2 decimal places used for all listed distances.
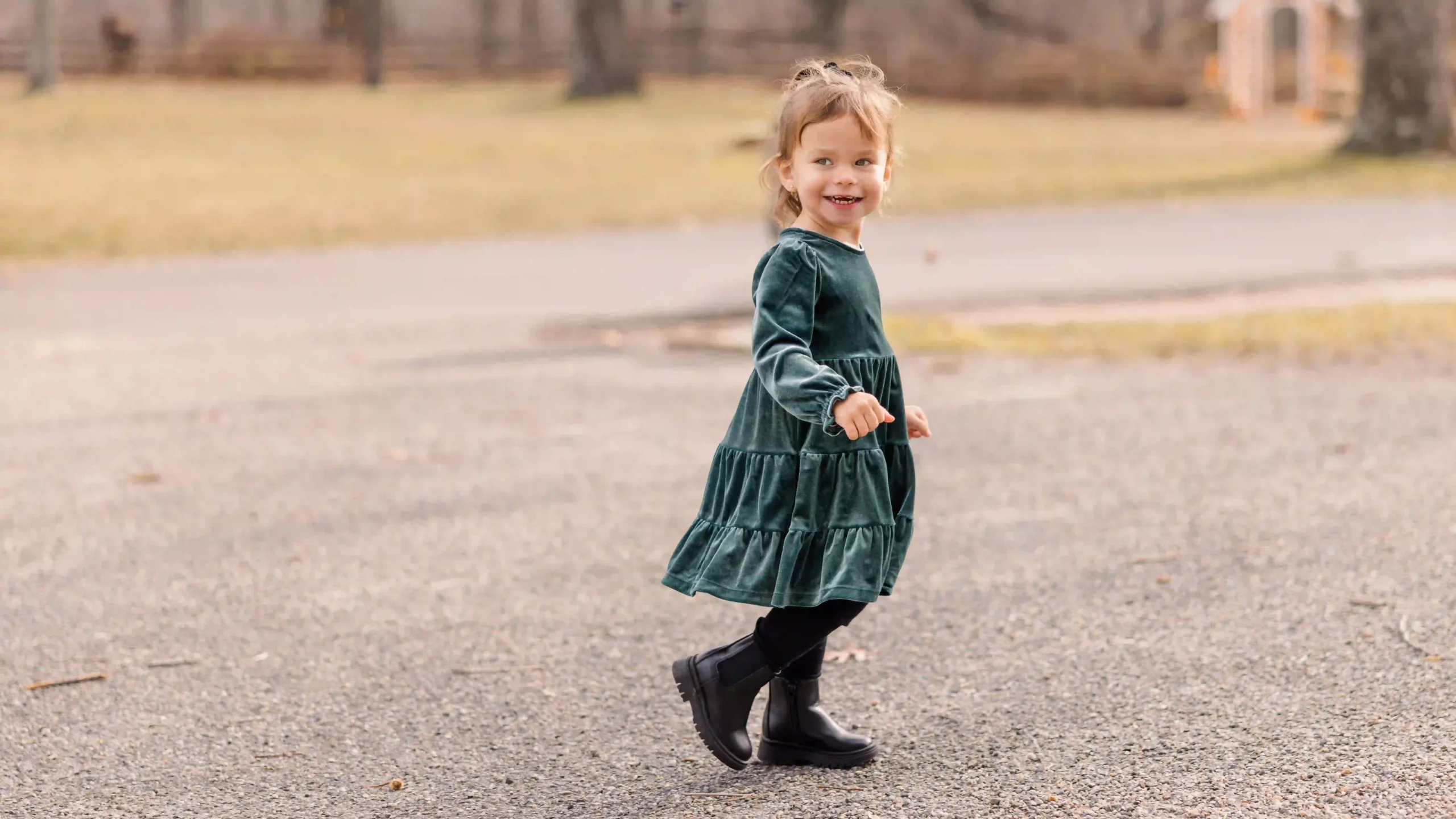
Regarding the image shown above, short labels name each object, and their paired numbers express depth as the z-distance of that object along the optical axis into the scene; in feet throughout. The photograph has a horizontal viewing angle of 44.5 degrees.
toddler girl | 11.14
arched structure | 109.91
